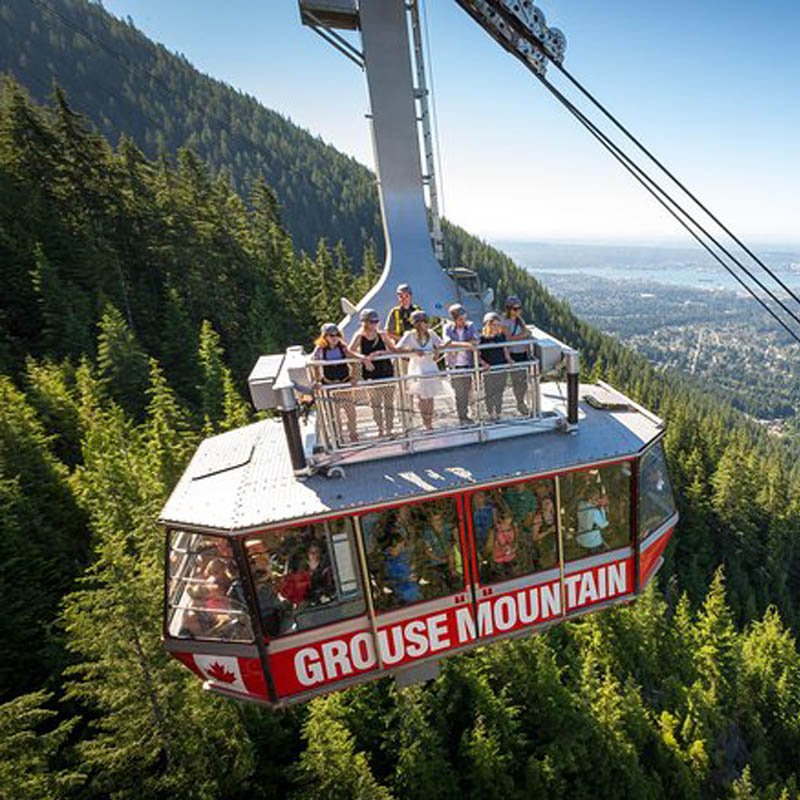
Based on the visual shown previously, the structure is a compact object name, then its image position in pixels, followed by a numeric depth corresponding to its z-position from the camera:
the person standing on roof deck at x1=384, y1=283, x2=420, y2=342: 8.21
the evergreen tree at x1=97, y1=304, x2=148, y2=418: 31.03
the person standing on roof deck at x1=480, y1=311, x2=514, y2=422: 6.87
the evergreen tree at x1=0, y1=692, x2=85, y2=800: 9.27
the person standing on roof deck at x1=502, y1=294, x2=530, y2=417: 7.04
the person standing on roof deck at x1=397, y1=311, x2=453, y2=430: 6.65
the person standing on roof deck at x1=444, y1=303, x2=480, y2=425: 6.82
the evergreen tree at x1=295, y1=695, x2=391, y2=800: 15.30
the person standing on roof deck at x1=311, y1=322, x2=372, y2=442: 6.39
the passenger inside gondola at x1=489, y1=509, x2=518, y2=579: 6.45
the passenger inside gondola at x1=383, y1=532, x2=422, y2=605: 6.14
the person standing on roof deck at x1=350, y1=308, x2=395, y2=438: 6.50
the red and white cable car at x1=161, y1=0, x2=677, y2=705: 5.90
